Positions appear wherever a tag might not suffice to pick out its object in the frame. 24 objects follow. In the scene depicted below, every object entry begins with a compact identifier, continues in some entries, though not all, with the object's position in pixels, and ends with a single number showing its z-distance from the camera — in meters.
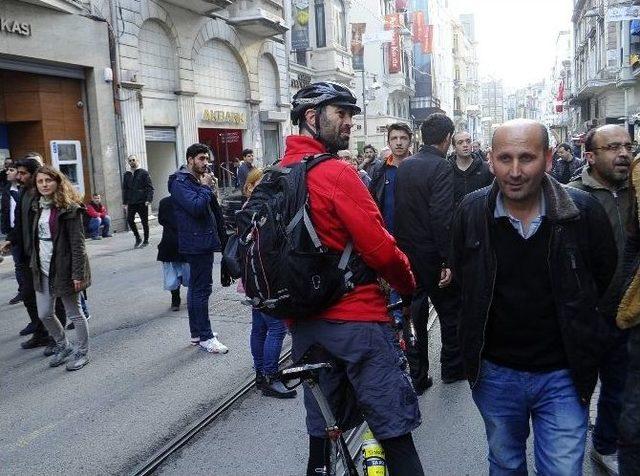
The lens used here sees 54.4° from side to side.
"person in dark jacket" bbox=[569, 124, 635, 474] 3.39
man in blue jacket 5.86
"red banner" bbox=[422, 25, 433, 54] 62.44
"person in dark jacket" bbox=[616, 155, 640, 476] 2.54
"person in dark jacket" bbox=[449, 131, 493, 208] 6.62
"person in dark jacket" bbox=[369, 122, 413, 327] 5.57
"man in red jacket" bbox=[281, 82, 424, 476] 2.53
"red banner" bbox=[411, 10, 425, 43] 61.47
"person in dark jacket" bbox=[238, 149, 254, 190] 14.22
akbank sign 13.57
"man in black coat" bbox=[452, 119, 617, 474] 2.40
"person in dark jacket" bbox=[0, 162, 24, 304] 8.27
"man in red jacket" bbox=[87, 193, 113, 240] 15.60
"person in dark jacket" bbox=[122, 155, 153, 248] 13.94
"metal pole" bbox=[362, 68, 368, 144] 37.99
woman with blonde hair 5.56
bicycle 2.58
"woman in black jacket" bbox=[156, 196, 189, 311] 7.60
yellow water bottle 2.54
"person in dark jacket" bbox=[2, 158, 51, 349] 6.08
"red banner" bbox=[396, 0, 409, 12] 55.56
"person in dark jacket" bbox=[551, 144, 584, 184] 12.03
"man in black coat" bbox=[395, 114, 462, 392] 4.75
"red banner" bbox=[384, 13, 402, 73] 47.38
